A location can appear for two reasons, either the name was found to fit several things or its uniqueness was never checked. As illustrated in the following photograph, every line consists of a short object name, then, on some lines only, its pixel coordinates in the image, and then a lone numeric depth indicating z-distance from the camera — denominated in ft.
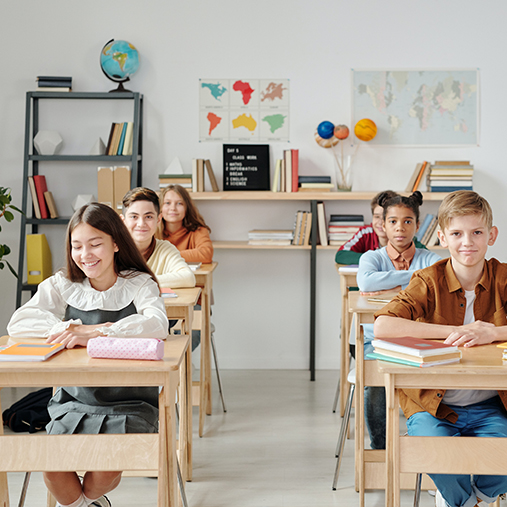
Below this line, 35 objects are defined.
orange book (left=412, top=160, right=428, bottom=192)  13.00
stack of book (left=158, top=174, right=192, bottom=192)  13.16
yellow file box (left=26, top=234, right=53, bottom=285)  13.07
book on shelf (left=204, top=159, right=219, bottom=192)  13.30
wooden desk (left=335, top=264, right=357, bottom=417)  10.32
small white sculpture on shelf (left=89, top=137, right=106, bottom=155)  13.17
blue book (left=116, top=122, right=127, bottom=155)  13.10
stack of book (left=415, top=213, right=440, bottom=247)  13.08
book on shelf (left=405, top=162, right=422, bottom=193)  13.17
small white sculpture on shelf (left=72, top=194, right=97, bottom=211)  13.15
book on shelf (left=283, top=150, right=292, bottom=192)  13.07
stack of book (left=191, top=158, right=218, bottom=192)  13.15
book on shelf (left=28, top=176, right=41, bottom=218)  13.19
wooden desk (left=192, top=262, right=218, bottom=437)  9.77
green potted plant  11.72
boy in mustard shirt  5.48
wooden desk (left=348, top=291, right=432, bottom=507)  7.24
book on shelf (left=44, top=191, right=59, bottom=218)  13.30
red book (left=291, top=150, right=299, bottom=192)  13.03
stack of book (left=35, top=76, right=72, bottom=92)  13.06
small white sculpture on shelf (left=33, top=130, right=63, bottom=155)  13.28
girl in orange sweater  12.09
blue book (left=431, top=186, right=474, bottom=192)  12.93
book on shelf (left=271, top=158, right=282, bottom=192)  13.16
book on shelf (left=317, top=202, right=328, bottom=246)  13.14
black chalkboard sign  13.50
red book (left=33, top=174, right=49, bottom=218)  13.21
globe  13.05
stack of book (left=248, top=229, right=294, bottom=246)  13.15
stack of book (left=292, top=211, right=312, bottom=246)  13.15
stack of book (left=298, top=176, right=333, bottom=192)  13.12
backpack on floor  9.70
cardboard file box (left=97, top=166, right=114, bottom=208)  12.96
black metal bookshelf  12.96
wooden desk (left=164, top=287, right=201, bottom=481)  7.66
